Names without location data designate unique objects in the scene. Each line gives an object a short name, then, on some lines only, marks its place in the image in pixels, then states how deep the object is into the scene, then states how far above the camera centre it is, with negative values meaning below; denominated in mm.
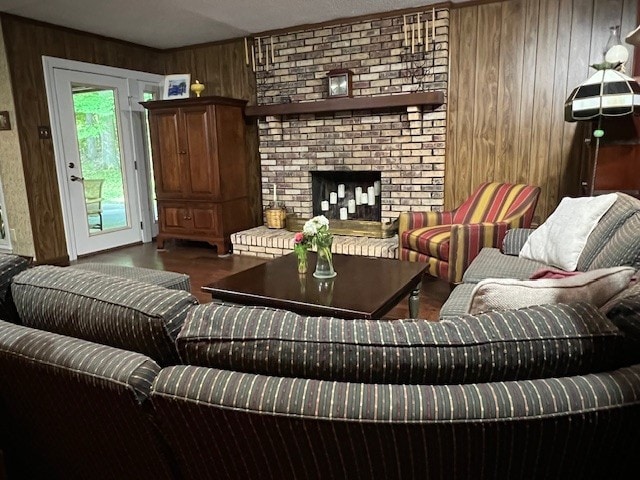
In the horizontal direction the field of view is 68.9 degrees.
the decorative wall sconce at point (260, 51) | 5094 +1122
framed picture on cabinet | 5590 +843
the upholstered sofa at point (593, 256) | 1964 -515
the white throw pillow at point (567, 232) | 2412 -467
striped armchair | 3234 -582
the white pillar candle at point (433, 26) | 4227 +1105
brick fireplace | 4434 +322
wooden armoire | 5000 -123
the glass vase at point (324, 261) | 2537 -596
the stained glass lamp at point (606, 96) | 2773 +287
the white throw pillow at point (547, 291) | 1213 -376
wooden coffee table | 2199 -694
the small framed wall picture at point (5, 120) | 4516 +400
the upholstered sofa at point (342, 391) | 822 -450
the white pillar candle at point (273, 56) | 5078 +1050
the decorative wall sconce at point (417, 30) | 4273 +1092
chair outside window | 5227 -436
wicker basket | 5289 -708
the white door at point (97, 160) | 4973 -5
